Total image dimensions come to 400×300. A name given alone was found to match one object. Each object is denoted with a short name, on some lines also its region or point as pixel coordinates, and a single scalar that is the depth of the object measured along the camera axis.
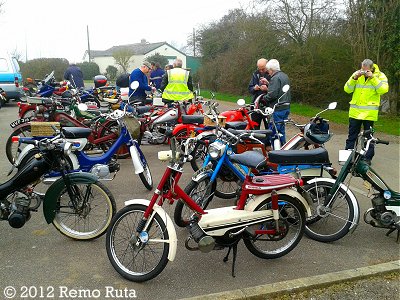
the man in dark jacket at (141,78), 8.37
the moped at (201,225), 2.97
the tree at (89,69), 40.19
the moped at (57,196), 3.53
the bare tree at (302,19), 15.35
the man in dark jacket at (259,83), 7.47
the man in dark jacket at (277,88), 6.41
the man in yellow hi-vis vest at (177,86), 8.21
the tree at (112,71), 40.78
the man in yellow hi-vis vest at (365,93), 5.68
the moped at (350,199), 3.61
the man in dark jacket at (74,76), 11.74
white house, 54.00
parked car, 13.47
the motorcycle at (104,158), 4.12
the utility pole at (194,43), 30.29
